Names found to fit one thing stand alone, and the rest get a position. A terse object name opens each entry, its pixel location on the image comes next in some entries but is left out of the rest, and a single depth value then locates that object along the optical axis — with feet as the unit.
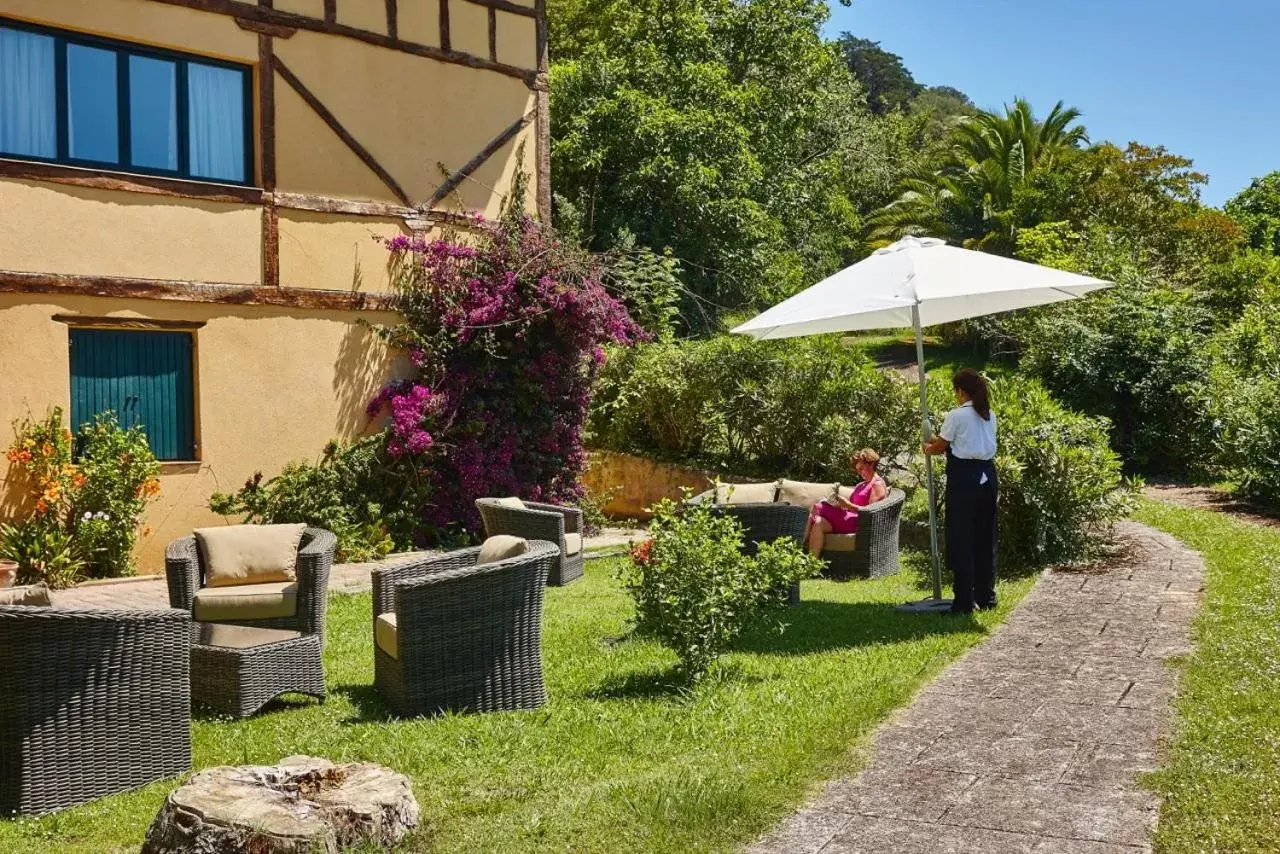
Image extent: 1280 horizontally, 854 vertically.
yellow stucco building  35.83
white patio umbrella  27.09
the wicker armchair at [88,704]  17.33
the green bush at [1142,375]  52.80
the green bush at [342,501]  40.27
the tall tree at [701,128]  78.69
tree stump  13.83
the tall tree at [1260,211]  132.67
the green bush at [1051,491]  33.53
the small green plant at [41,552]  34.63
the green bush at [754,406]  48.08
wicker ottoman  21.26
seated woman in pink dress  35.14
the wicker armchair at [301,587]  25.12
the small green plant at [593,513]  48.11
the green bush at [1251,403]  42.22
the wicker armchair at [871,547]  34.50
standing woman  27.55
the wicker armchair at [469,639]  20.98
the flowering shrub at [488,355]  43.86
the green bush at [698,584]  21.61
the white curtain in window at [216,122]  39.34
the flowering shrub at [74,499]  34.91
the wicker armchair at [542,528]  34.47
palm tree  120.88
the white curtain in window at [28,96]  35.24
